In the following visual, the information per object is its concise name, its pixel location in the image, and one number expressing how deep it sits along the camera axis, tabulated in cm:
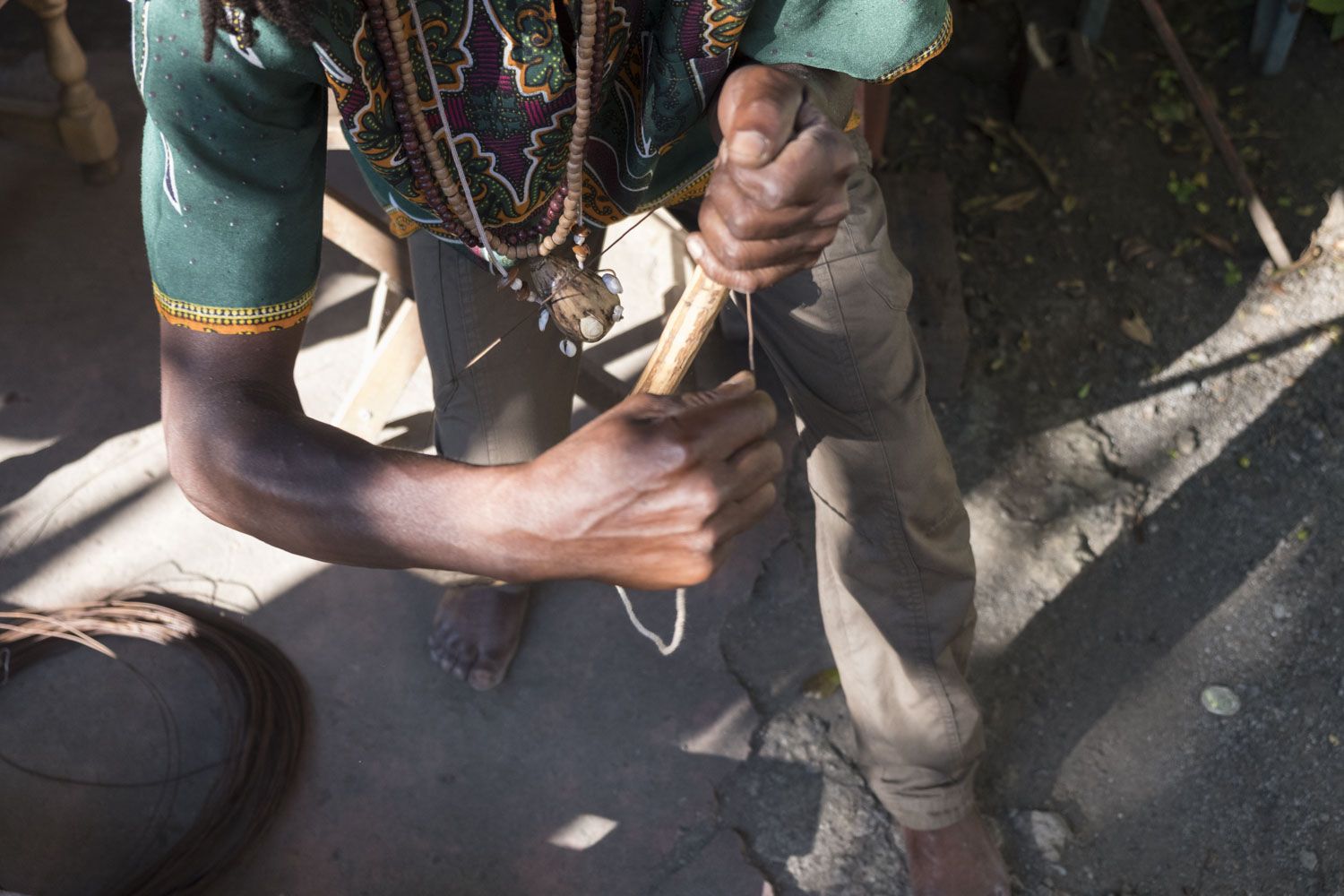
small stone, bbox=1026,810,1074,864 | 202
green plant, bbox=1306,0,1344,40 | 315
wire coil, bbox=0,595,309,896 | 202
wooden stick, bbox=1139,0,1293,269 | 282
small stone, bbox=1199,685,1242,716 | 217
